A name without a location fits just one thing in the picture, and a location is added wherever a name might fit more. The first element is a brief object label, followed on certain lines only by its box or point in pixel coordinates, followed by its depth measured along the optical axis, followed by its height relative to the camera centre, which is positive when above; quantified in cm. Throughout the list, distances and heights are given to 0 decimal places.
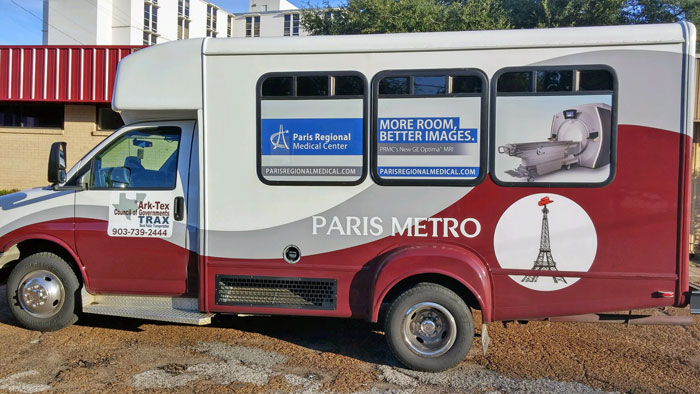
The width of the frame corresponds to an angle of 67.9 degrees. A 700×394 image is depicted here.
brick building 1412 +207
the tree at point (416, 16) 1357 +440
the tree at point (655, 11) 1509 +510
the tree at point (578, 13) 1445 +484
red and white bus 419 -5
